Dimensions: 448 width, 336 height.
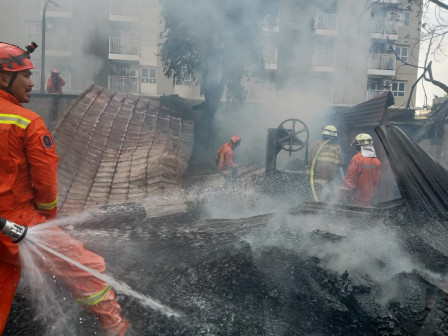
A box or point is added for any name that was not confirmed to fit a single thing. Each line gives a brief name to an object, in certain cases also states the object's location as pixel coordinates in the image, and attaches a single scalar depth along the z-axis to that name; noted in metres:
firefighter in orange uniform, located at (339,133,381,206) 5.00
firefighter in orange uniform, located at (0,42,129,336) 2.06
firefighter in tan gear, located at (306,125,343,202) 5.95
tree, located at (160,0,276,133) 10.79
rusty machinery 7.44
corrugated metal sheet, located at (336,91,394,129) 7.50
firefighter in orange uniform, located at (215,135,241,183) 8.89
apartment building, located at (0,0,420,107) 14.19
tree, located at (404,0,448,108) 10.06
